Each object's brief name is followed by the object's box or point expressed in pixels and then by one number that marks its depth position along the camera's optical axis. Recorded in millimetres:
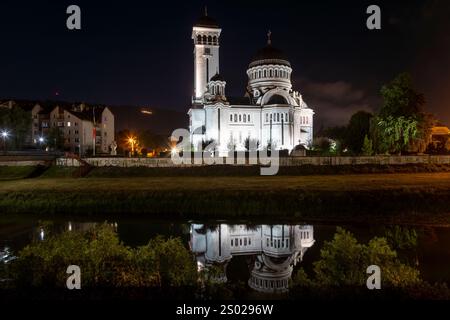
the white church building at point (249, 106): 71750
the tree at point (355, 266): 12805
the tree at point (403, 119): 58594
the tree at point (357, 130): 74812
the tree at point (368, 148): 61031
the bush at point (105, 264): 12758
